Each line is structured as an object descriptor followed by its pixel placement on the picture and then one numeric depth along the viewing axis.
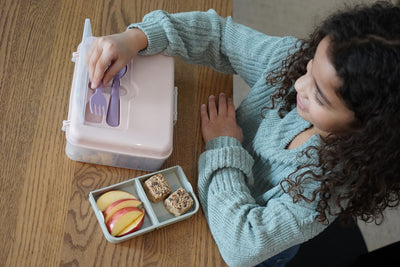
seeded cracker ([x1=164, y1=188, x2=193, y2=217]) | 0.84
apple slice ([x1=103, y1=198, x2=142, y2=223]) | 0.81
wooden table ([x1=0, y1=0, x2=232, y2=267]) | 0.80
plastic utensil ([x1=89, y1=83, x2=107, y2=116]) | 0.83
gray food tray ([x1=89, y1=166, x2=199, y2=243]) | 0.81
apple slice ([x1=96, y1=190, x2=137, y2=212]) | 0.82
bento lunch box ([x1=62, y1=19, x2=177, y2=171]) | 0.81
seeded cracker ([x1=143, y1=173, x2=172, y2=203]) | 0.84
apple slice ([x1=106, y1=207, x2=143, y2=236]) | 0.80
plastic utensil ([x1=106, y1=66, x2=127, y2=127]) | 0.83
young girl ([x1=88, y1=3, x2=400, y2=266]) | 0.74
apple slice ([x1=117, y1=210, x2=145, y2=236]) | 0.81
